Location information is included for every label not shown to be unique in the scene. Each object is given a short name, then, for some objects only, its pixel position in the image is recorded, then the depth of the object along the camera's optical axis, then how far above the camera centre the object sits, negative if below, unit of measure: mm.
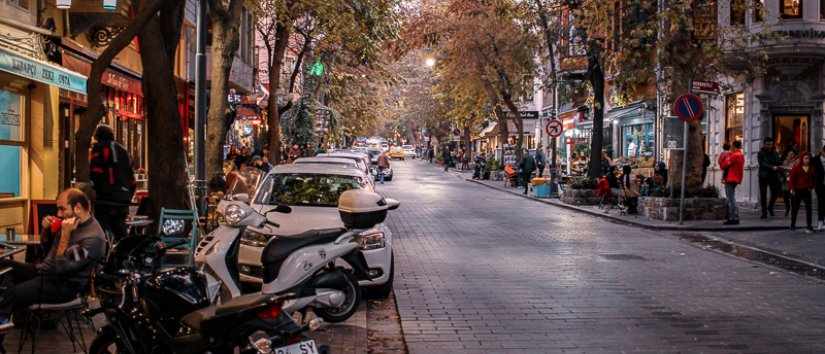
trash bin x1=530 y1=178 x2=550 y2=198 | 33031 -716
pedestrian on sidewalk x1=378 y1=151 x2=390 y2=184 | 43719 +323
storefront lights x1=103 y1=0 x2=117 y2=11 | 14867 +2701
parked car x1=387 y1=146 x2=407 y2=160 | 104125 +1775
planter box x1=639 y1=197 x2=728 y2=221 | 21109 -948
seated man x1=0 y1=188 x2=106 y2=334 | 6773 -723
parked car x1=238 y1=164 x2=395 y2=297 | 9609 -478
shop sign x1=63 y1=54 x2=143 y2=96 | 16766 +1990
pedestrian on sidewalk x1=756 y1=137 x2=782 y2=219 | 20984 +9
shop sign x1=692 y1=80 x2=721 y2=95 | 19703 +1776
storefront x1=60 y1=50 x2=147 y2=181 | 17562 +1371
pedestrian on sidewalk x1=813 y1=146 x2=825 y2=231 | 17875 -368
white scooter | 7035 -735
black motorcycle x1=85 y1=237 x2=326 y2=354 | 5164 -903
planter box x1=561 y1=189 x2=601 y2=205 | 28016 -887
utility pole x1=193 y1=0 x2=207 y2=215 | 12742 +785
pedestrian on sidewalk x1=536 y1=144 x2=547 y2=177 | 41625 +345
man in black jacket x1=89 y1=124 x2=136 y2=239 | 11023 -92
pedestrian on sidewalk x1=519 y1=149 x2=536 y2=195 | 36759 +100
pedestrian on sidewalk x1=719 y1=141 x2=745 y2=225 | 19750 -145
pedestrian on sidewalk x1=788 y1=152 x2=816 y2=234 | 17844 -269
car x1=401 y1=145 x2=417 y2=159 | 132875 +2514
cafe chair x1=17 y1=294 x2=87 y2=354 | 6727 -1150
